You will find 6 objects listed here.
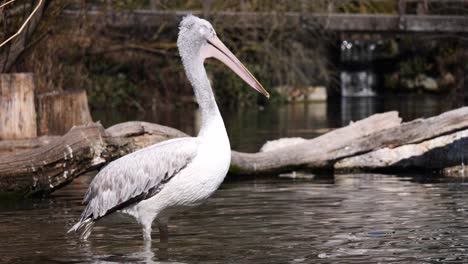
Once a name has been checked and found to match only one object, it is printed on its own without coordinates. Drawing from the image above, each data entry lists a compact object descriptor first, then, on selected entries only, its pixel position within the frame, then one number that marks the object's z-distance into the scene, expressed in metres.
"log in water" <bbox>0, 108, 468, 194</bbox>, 11.12
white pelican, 7.87
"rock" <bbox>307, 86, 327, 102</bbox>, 33.75
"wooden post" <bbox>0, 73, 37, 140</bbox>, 12.52
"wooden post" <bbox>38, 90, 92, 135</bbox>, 13.69
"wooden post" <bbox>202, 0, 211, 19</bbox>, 26.16
